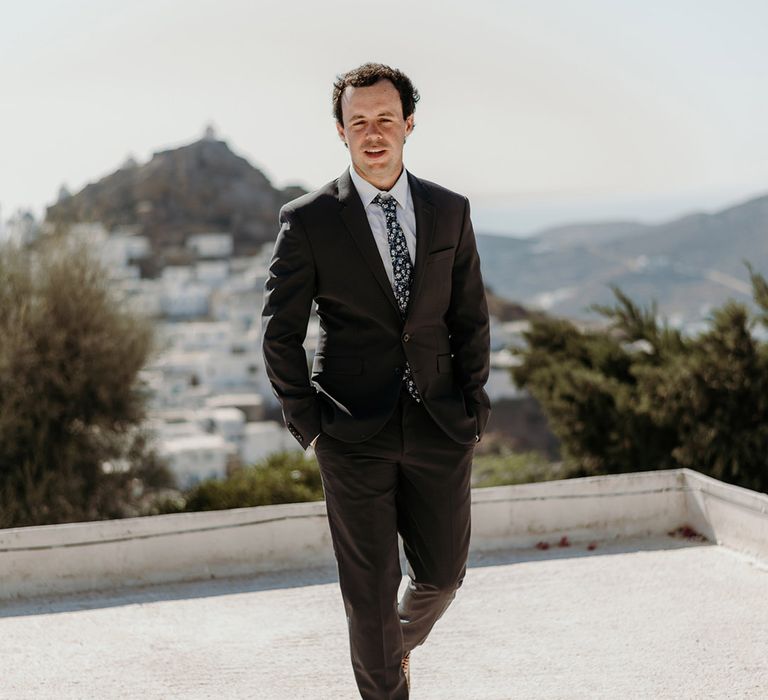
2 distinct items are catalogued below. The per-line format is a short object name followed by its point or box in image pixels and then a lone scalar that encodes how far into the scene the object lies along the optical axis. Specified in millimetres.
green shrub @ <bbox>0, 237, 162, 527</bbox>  9414
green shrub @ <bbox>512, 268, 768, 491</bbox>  6758
